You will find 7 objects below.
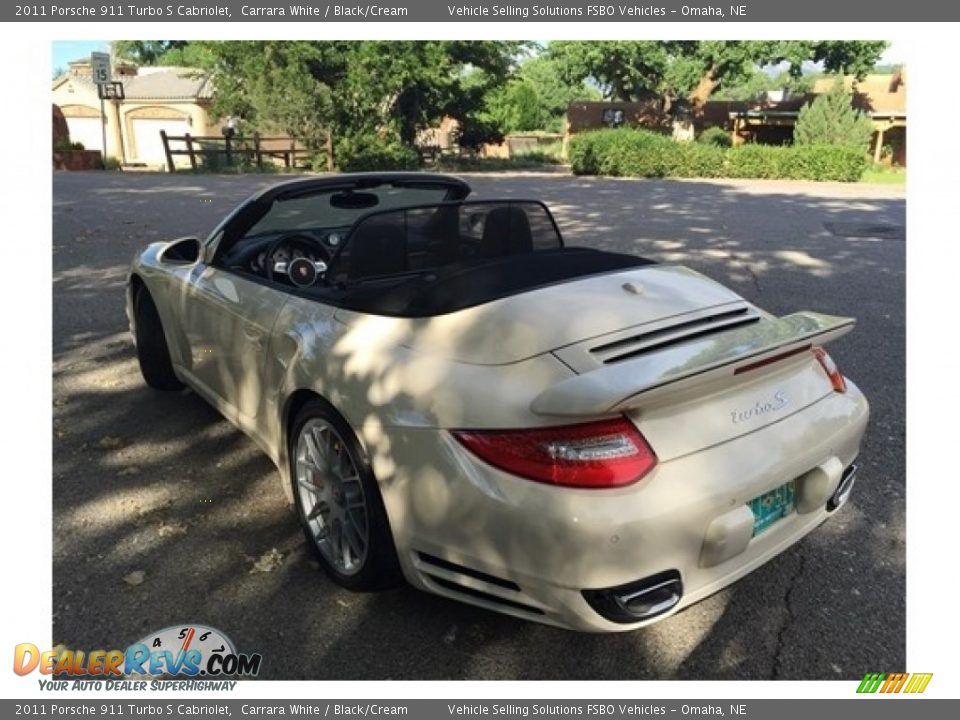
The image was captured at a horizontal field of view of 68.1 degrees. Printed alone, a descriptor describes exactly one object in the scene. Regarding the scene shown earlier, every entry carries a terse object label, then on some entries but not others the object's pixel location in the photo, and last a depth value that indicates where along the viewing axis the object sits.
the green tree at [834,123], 28.67
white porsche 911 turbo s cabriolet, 2.02
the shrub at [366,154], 26.80
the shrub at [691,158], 24.61
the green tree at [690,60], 29.70
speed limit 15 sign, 26.49
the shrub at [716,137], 35.25
